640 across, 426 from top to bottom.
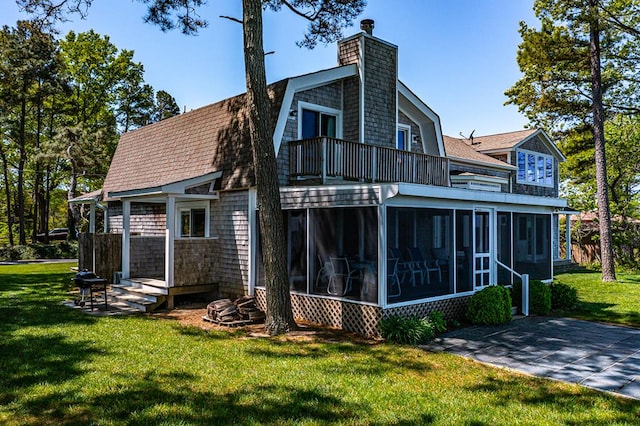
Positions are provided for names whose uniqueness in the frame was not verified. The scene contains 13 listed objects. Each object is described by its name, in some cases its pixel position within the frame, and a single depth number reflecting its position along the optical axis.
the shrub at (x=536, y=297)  10.38
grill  10.36
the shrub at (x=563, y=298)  10.93
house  8.50
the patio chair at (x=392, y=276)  8.18
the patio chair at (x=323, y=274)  9.02
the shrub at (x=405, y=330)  7.62
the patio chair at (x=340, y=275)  8.65
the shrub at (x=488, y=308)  9.10
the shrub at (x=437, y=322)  8.38
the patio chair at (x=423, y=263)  8.88
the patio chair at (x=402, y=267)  8.44
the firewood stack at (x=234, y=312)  9.19
